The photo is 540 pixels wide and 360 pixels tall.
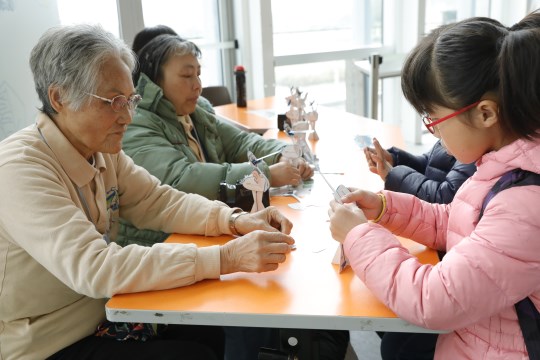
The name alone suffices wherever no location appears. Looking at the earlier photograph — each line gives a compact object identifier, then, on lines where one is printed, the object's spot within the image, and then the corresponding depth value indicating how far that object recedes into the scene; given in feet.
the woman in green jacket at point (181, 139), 6.37
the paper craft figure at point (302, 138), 7.54
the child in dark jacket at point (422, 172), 5.46
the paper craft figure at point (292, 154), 6.83
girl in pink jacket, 3.19
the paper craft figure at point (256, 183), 5.40
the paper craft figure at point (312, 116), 8.71
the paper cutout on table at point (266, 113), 11.53
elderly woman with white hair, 4.03
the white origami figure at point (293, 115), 8.70
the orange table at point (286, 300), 3.64
